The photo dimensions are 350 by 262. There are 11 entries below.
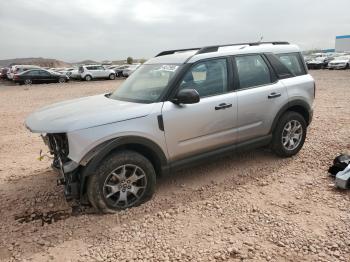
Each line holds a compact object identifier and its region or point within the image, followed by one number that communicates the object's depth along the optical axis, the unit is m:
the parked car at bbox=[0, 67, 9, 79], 28.12
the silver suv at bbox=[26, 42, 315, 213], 3.37
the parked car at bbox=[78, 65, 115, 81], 27.92
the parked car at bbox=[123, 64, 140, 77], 30.62
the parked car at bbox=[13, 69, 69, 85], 24.08
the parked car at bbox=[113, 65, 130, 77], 31.16
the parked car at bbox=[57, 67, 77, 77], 28.06
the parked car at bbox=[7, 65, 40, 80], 24.48
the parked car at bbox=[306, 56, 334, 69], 33.88
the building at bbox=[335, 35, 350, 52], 64.12
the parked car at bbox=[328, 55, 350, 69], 30.31
